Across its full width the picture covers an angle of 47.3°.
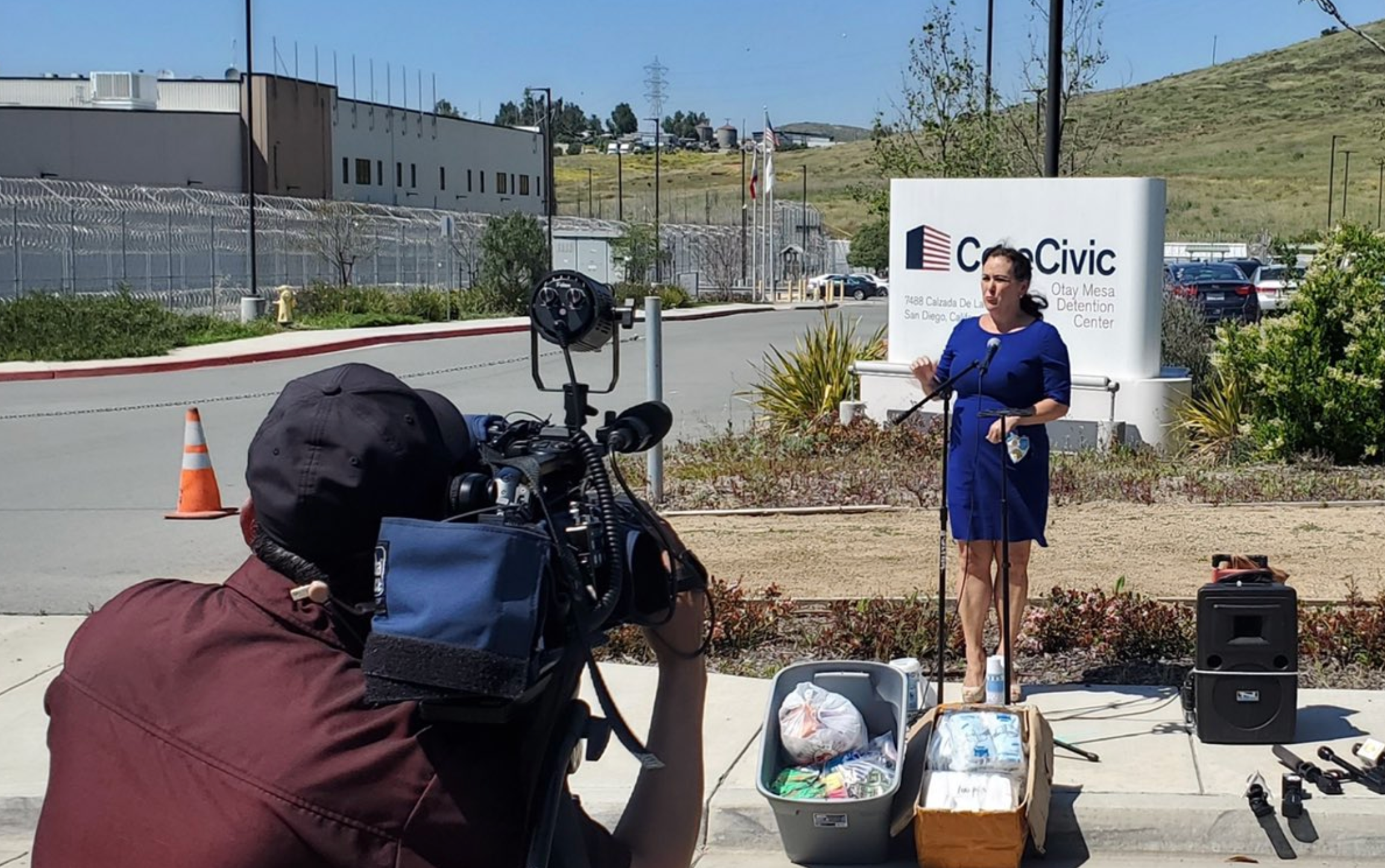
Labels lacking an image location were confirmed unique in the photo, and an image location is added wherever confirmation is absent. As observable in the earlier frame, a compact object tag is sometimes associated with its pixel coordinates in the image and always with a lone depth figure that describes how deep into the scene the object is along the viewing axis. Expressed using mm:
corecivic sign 12789
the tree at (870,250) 75688
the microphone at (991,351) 5957
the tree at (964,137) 19906
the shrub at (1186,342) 15406
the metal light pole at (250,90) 35938
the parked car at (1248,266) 40031
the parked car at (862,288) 64312
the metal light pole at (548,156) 57250
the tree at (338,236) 43531
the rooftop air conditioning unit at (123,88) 60500
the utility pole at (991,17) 34875
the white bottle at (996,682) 5426
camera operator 1859
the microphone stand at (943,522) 5770
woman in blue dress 6137
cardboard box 4906
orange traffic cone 11219
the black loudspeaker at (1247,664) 5672
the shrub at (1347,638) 6801
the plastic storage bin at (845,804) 5062
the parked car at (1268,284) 34125
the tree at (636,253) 50166
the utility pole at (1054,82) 14219
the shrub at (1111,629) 6953
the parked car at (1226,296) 30516
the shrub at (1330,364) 12203
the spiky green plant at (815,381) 14414
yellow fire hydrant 34156
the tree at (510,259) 41844
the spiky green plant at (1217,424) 12984
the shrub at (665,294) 46031
